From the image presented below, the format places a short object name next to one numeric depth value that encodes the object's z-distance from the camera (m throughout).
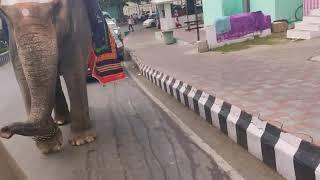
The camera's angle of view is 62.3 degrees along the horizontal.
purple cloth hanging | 8.86
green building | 9.54
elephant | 2.85
